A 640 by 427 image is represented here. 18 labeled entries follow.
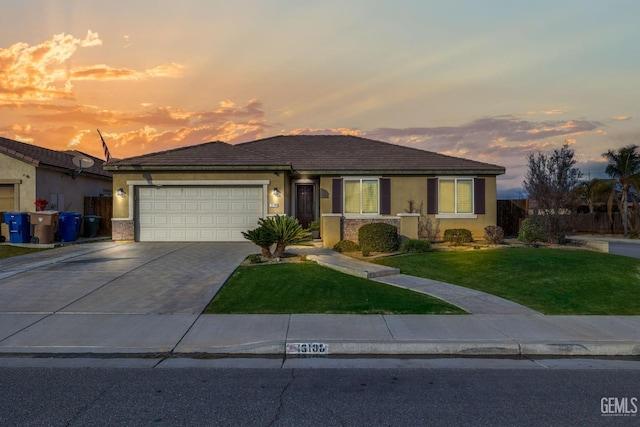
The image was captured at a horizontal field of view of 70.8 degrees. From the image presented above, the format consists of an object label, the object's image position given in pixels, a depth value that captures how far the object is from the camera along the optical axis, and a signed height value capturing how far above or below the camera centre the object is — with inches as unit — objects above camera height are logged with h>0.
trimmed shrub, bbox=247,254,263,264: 528.0 -50.8
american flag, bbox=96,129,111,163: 860.6 +129.8
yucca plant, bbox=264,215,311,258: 536.7 -19.1
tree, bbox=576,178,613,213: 1283.2 +69.1
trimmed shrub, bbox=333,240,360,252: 655.8 -44.9
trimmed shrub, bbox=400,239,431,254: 633.6 -44.8
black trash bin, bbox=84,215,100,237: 850.8 -15.1
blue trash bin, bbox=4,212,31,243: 712.4 -13.6
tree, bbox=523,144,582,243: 682.2 +37.4
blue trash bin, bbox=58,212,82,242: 742.5 -14.7
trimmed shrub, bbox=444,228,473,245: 716.7 -33.8
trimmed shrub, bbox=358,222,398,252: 627.2 -31.5
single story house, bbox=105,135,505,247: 729.0 +40.1
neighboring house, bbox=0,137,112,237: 791.1 +69.5
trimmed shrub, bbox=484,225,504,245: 710.5 -31.9
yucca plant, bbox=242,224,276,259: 532.7 -24.7
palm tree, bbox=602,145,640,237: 1209.4 +109.8
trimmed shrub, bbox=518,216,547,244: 705.0 -25.8
